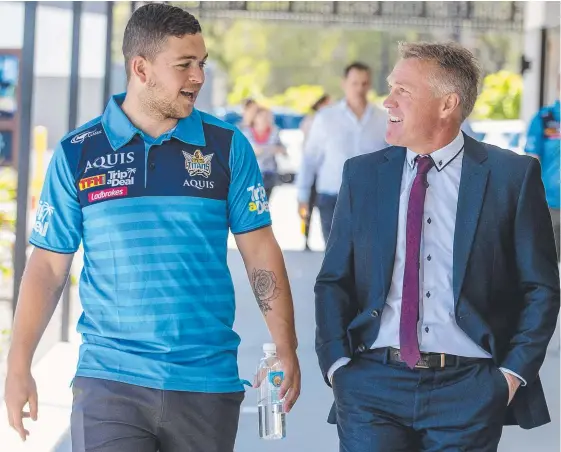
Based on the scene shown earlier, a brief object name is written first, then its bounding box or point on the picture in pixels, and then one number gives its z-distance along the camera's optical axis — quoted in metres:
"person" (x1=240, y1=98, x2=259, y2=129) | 19.00
